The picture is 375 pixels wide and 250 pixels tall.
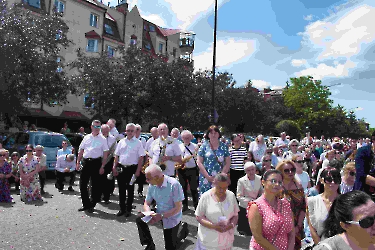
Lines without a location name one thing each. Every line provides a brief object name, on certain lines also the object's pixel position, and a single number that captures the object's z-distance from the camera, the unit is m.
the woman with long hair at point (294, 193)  4.08
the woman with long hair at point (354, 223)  1.99
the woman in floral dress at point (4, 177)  8.62
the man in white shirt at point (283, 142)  11.54
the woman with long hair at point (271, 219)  3.19
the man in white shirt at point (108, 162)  8.80
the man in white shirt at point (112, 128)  9.98
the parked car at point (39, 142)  12.66
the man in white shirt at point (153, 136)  9.37
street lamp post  18.38
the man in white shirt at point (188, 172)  8.24
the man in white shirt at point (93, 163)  7.73
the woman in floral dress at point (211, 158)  6.05
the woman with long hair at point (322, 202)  3.56
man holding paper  4.74
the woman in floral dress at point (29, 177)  9.01
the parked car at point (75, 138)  16.01
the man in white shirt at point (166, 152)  7.45
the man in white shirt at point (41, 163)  9.91
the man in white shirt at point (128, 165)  7.41
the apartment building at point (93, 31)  30.92
